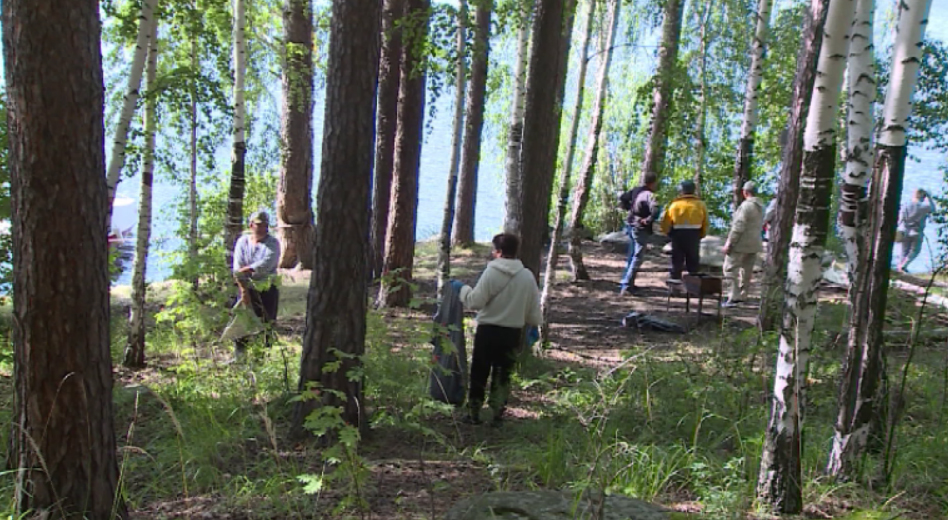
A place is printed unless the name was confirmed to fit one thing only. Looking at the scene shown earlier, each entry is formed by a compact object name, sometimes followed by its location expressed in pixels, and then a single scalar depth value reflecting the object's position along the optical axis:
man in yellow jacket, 11.11
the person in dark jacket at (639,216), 11.55
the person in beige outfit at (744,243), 10.76
